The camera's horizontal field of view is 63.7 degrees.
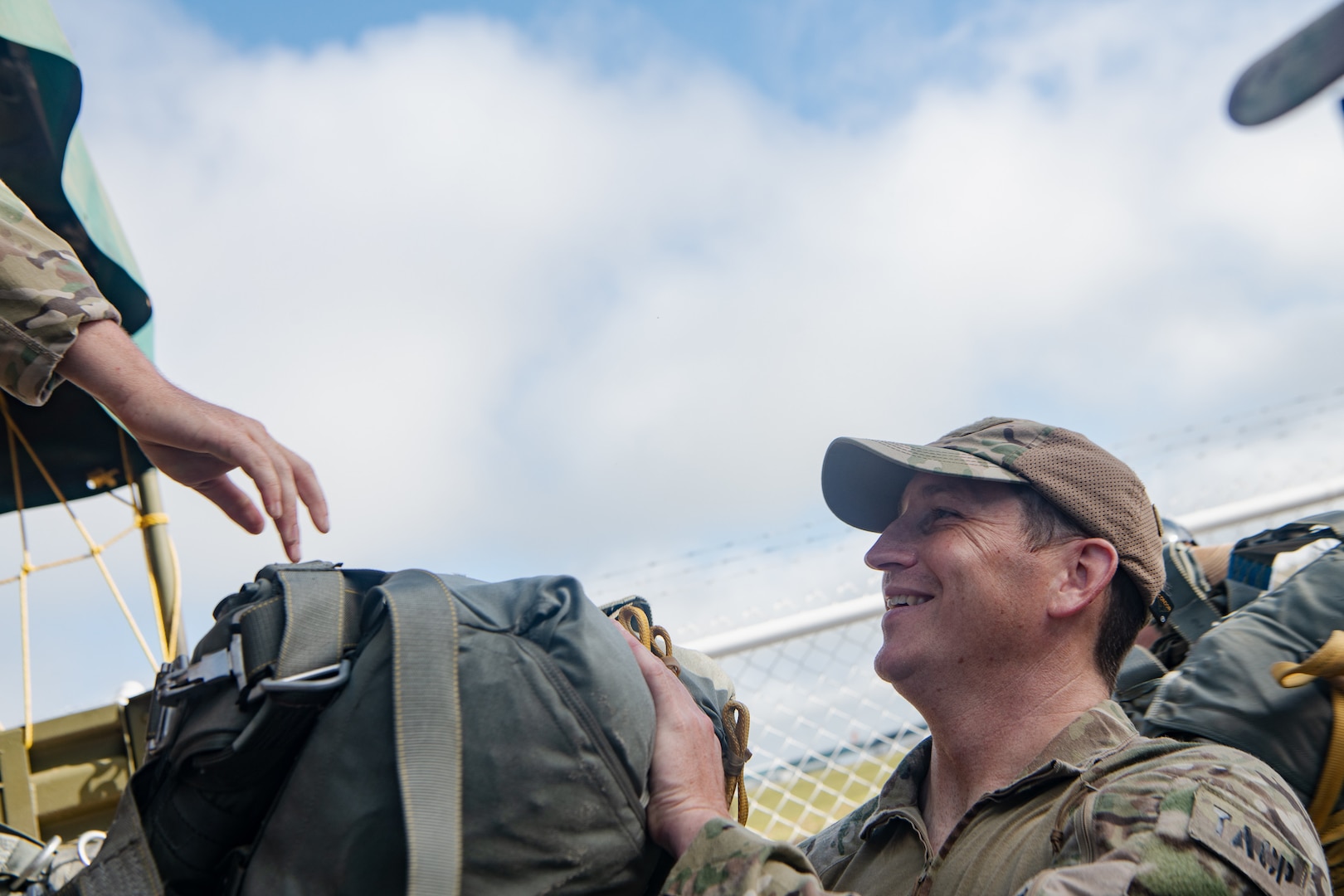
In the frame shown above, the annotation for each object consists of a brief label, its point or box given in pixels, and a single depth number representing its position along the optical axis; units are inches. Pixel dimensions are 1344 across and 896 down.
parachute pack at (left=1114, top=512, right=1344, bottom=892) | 70.9
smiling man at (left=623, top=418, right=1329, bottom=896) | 63.9
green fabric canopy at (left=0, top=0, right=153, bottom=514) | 86.5
